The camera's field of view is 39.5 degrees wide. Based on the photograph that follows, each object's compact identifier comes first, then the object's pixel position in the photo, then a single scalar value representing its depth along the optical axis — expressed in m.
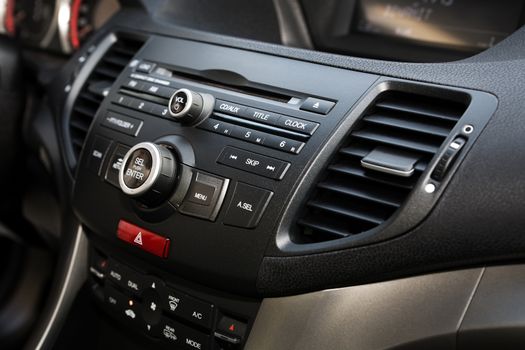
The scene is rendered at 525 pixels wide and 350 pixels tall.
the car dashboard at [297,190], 0.71
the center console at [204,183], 0.81
